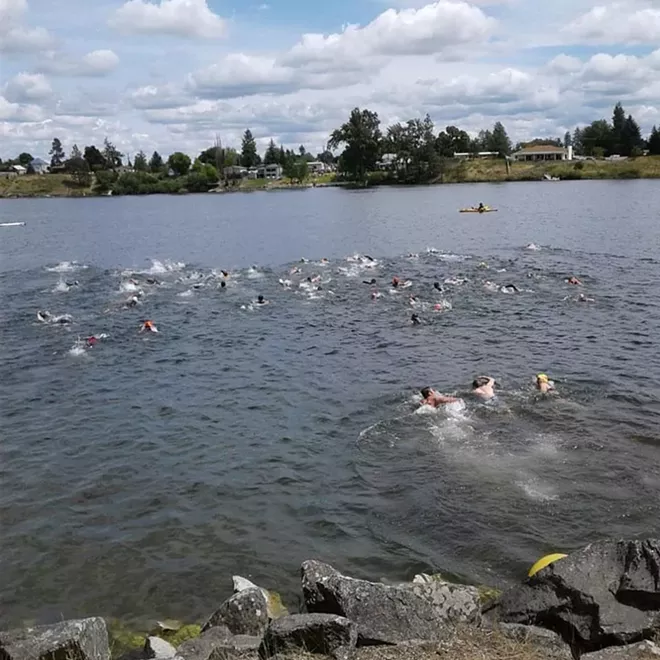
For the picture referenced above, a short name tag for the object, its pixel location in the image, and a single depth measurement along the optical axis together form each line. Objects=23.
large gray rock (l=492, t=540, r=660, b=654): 7.92
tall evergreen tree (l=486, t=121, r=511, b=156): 188.00
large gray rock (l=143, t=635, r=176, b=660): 8.63
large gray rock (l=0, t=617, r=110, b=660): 7.44
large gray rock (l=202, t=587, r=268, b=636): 8.73
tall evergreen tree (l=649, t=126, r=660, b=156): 147.75
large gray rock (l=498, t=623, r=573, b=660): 7.36
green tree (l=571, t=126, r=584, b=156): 194.25
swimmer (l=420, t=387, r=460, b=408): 18.30
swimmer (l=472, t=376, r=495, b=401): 18.91
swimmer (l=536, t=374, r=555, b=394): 19.11
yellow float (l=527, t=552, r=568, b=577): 10.35
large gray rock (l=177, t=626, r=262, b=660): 7.34
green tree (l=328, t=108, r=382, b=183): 171.25
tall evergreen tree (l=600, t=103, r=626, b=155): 167.64
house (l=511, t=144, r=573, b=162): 183.00
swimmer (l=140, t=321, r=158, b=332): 27.95
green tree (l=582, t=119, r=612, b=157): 173.75
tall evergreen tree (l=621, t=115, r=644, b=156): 162.98
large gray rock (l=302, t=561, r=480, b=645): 7.54
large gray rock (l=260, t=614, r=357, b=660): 7.11
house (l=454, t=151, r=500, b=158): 181.25
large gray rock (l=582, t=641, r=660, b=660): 6.91
